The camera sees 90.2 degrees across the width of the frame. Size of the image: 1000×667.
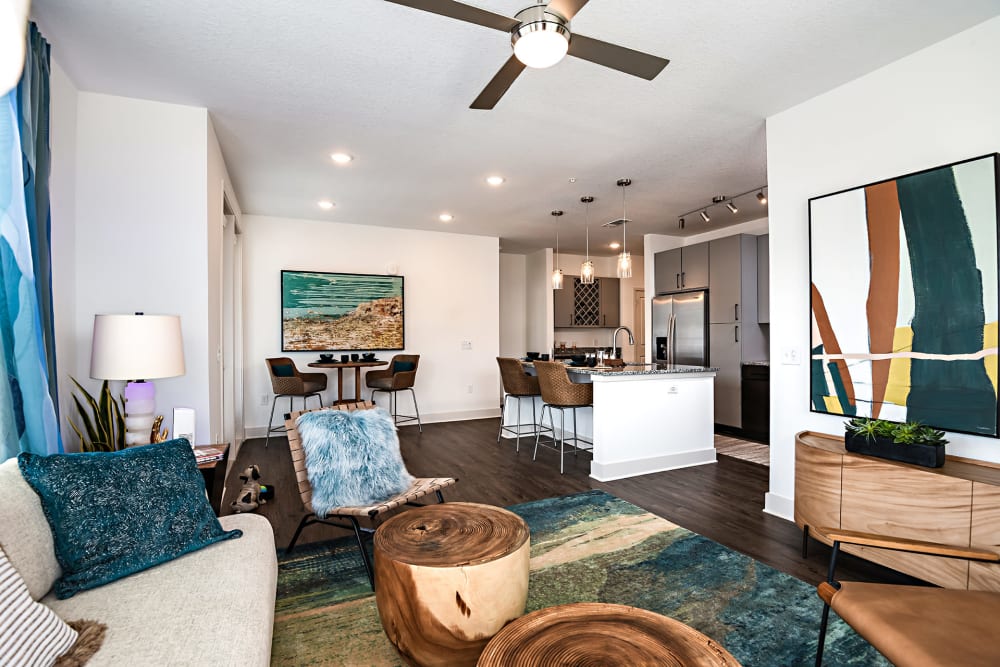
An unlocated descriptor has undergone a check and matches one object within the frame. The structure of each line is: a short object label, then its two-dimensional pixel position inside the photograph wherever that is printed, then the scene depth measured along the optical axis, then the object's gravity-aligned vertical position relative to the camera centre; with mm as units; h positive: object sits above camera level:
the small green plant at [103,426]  2500 -433
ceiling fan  1761 +1136
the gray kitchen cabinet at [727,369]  5930 -379
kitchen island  4164 -711
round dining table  5668 -295
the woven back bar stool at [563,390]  4430 -461
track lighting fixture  4906 +1502
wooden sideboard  2072 -776
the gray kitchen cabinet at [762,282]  5902 +652
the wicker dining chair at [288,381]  5406 -441
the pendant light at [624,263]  4773 +732
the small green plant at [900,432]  2361 -471
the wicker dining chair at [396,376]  5857 -436
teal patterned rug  1877 -1160
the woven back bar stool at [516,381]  5152 -442
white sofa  1225 -750
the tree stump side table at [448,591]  1605 -832
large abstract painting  2365 +201
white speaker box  2562 -422
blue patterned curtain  1885 +244
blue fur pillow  2553 -639
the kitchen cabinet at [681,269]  6379 +930
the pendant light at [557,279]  5812 +695
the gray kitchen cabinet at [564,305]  8630 +583
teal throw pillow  1520 -564
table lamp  2311 -72
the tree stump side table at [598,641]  1163 -750
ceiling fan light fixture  1777 +1092
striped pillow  1095 -663
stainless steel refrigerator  6391 +132
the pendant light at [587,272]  5223 +702
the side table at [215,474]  2456 -671
